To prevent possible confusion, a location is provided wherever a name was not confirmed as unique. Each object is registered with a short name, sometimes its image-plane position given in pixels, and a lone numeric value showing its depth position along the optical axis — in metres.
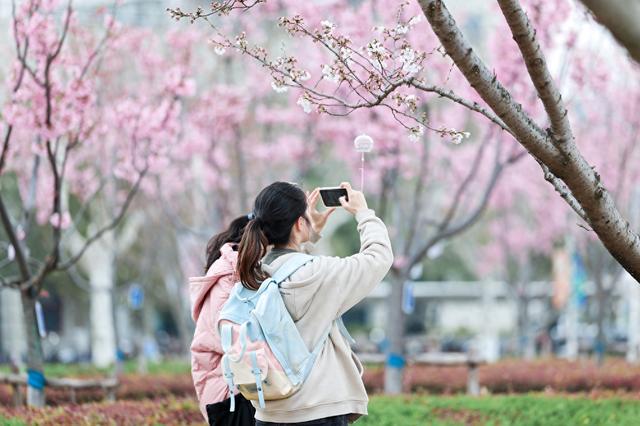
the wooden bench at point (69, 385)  17.26
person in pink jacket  9.11
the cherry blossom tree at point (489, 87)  7.40
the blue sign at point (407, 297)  24.95
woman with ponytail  7.71
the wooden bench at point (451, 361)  22.06
